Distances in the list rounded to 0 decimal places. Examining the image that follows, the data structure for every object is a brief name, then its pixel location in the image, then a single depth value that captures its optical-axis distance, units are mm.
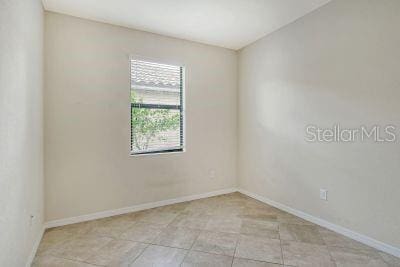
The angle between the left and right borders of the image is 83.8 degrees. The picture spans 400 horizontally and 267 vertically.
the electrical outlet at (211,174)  3891
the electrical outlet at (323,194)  2650
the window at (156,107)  3268
